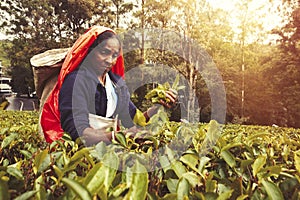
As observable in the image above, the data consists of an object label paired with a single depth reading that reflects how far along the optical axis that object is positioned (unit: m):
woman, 1.98
